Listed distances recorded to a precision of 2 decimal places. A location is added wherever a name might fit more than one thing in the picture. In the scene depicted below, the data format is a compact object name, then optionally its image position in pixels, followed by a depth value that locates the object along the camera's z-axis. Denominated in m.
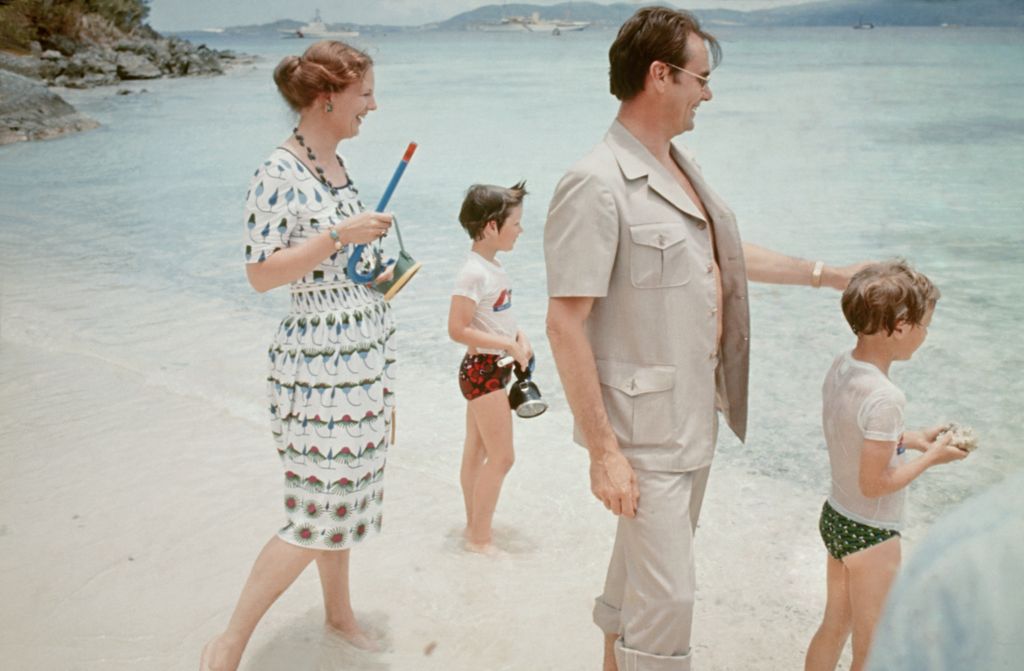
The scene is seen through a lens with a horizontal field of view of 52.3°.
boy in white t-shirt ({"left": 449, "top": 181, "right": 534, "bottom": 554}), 3.50
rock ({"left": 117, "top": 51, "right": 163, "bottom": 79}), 36.88
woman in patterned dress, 2.74
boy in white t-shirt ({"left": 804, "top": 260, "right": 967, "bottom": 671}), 2.39
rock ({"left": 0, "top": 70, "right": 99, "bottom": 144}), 18.70
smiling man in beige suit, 2.37
